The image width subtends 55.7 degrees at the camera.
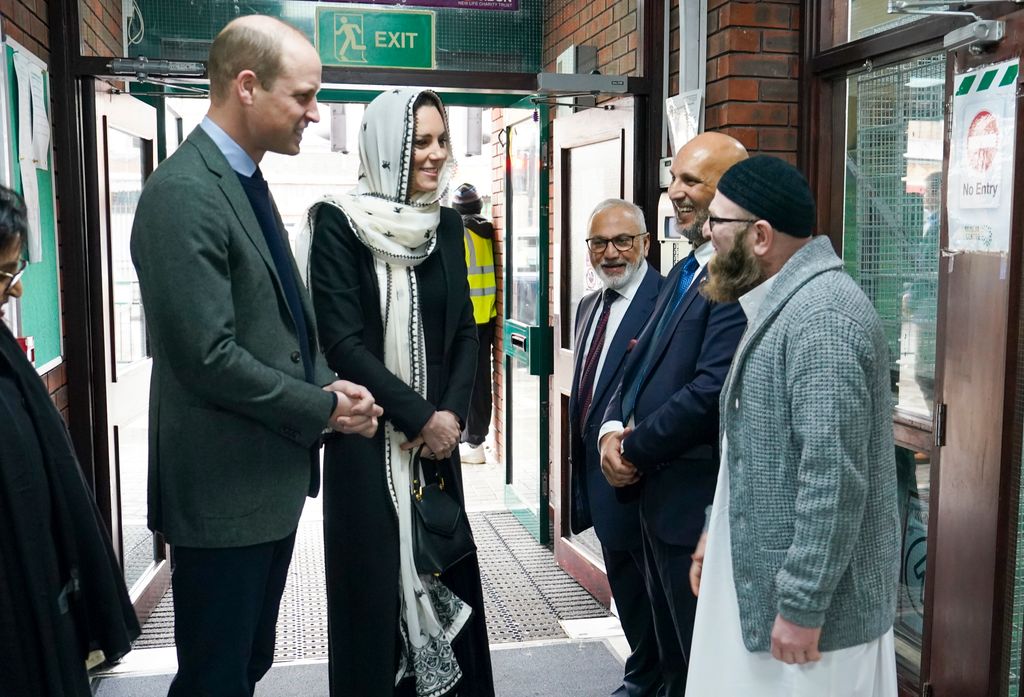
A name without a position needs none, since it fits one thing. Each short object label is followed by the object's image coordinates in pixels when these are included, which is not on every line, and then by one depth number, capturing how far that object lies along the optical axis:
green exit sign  3.25
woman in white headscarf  2.29
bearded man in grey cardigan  1.55
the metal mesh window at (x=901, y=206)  2.55
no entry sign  2.13
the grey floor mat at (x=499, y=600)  3.57
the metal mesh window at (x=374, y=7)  3.18
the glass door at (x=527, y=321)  4.23
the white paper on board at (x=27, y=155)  2.71
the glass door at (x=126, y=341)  3.32
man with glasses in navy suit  2.79
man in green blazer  1.67
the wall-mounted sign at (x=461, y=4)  3.27
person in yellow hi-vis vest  5.70
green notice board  2.66
